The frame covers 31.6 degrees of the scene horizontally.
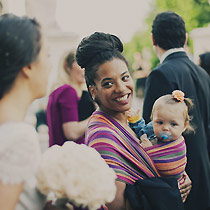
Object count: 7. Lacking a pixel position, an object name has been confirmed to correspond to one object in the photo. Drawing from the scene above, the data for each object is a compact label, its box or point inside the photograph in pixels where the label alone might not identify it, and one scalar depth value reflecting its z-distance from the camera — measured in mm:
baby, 2445
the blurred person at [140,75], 10687
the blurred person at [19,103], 1563
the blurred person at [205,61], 5113
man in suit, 3582
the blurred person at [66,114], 3871
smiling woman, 2227
